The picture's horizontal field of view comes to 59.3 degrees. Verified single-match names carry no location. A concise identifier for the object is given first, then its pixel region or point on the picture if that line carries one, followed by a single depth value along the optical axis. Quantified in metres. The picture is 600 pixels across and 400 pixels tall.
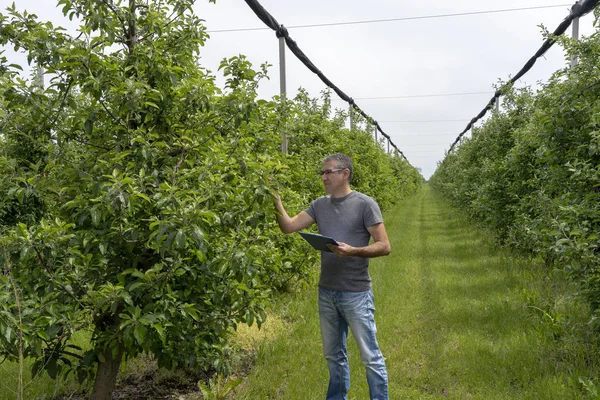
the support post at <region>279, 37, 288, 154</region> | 8.34
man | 3.98
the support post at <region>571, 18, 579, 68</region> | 8.39
